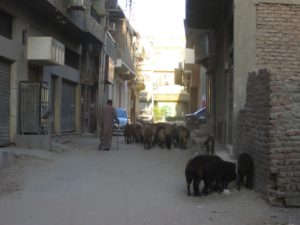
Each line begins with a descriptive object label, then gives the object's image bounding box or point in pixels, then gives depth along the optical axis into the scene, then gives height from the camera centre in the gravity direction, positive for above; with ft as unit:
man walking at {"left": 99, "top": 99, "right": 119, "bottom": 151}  66.90 -1.69
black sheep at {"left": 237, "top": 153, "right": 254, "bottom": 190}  34.88 -3.41
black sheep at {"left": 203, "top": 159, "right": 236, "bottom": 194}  34.40 -3.69
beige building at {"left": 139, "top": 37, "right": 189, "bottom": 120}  261.01 +10.67
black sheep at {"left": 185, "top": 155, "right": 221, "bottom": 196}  34.34 -3.51
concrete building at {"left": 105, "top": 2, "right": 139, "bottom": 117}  131.54 +13.82
